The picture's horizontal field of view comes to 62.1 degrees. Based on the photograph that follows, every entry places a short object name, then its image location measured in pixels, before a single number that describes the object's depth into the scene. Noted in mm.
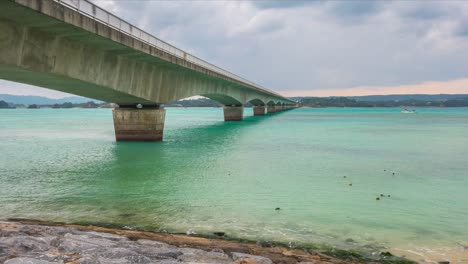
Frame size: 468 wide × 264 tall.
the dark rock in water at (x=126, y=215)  11634
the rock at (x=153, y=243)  8258
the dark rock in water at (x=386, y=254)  8631
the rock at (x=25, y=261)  6509
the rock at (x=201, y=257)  7387
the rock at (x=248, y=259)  7543
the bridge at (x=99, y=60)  15914
